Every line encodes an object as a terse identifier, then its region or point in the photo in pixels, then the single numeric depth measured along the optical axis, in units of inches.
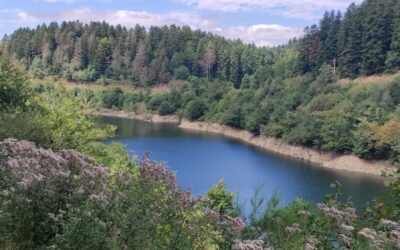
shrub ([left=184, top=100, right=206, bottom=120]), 3656.5
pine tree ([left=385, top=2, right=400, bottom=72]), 2972.4
